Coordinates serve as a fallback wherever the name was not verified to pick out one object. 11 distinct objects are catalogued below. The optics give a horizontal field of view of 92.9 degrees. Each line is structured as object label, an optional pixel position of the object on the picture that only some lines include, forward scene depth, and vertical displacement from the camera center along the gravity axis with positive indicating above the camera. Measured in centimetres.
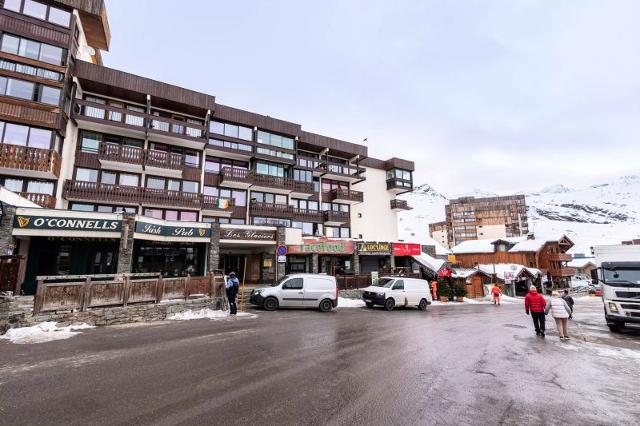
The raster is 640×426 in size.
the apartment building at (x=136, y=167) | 1877 +744
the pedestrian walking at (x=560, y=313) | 1071 -176
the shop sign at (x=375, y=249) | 2877 +131
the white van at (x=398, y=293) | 1867 -194
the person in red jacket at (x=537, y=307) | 1128 -164
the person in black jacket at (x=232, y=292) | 1402 -135
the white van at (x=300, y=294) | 1603 -167
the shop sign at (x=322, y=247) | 2514 +133
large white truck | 1166 -76
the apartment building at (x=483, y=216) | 11112 +1713
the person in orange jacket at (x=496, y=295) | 2670 -290
